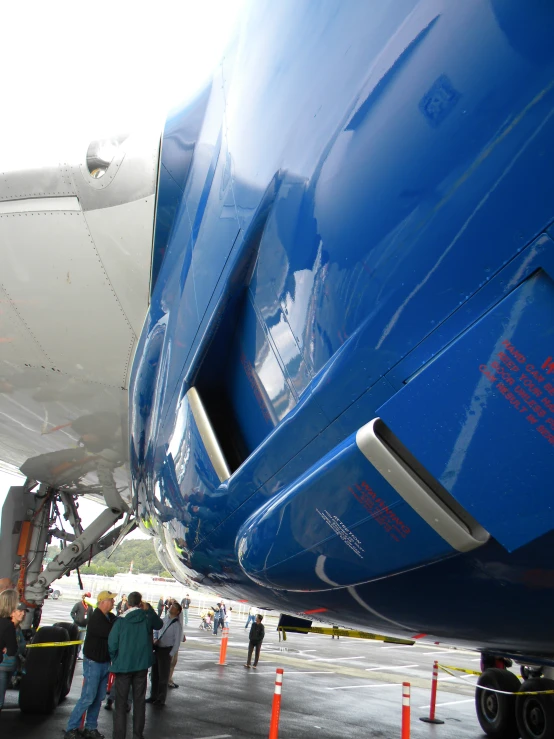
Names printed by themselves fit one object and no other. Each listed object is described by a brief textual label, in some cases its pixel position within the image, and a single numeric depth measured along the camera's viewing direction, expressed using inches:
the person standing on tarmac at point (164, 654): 322.0
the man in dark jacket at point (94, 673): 225.5
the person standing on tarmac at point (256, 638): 519.2
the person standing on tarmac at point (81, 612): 427.4
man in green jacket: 212.4
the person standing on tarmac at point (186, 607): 1115.3
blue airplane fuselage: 69.4
